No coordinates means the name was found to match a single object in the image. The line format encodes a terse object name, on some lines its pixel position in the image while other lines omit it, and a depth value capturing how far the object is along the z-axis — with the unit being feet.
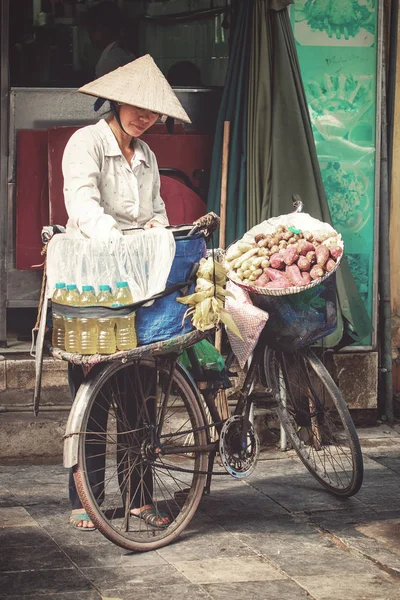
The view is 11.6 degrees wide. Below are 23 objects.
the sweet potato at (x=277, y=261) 31.25
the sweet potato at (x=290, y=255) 31.16
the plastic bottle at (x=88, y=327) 27.81
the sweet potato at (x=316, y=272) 31.06
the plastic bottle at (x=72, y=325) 27.91
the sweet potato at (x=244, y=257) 31.73
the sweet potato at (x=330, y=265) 31.18
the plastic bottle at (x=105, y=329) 27.84
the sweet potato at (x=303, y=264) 31.02
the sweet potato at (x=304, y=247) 31.37
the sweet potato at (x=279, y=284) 30.94
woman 29.62
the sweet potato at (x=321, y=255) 31.21
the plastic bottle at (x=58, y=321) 28.08
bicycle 28.72
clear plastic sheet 27.96
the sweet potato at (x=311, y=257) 31.30
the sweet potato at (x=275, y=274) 31.16
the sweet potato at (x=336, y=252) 31.44
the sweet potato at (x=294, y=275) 30.87
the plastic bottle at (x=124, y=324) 27.89
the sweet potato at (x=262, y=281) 31.32
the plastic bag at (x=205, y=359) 31.70
